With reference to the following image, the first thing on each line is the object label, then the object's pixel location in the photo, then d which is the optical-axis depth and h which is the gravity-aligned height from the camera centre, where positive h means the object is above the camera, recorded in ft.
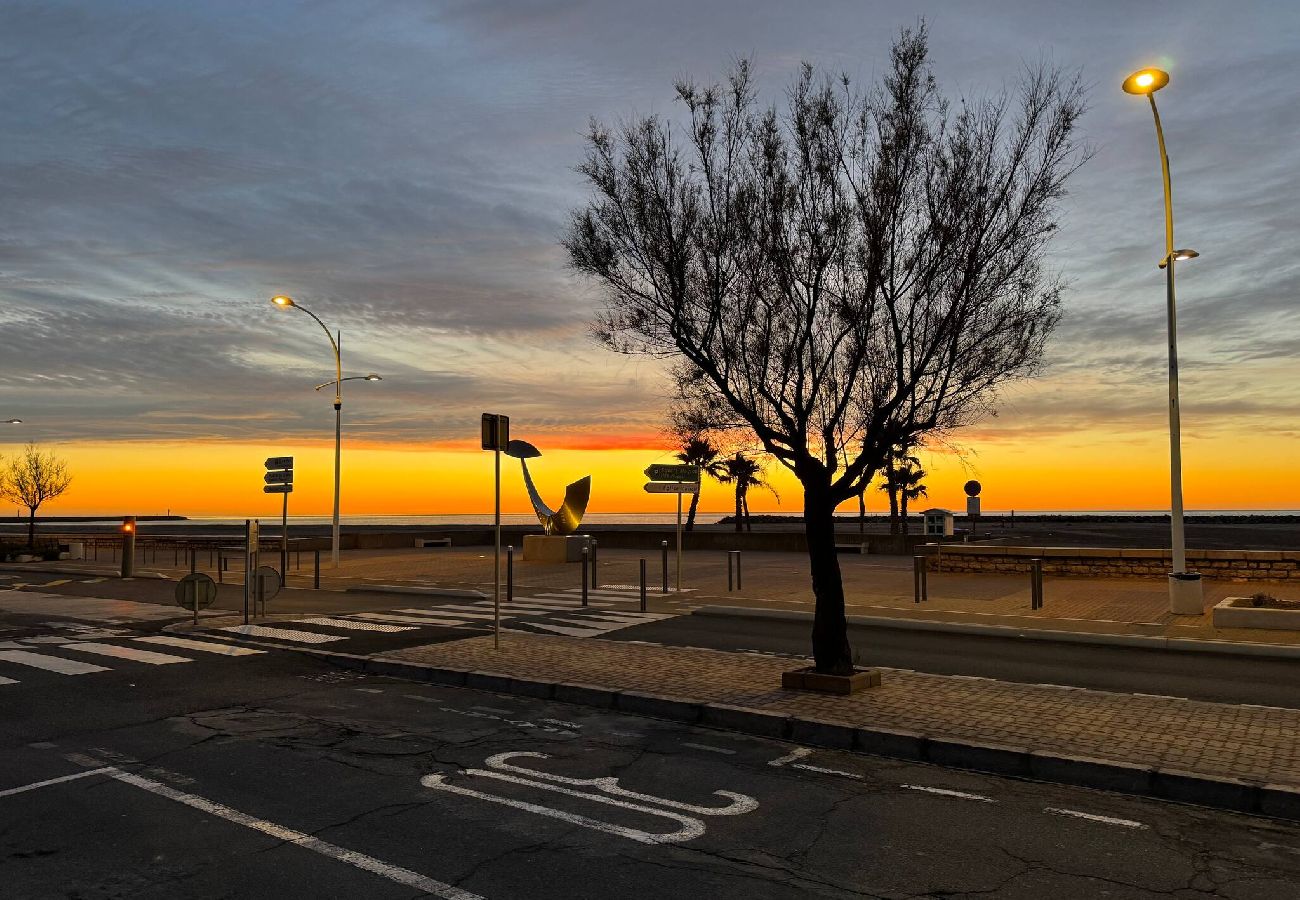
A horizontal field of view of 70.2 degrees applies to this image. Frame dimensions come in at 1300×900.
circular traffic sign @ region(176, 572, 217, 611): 49.80 -4.62
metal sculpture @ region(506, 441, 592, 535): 111.86 -0.62
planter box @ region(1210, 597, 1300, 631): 46.09 -5.53
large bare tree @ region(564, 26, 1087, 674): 30.94 +7.87
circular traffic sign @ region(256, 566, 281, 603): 53.42 -4.45
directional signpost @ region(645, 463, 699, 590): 70.79 +2.10
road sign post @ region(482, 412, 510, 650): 39.09 +3.08
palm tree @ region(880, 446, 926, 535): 174.50 +4.83
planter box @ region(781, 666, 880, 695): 30.63 -5.87
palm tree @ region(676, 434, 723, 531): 200.72 +11.76
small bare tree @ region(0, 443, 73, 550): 195.72 +4.95
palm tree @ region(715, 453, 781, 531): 233.35 +8.33
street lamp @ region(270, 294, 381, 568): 101.41 +12.61
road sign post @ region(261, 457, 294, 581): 69.00 +2.30
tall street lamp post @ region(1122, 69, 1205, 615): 53.21 +0.42
